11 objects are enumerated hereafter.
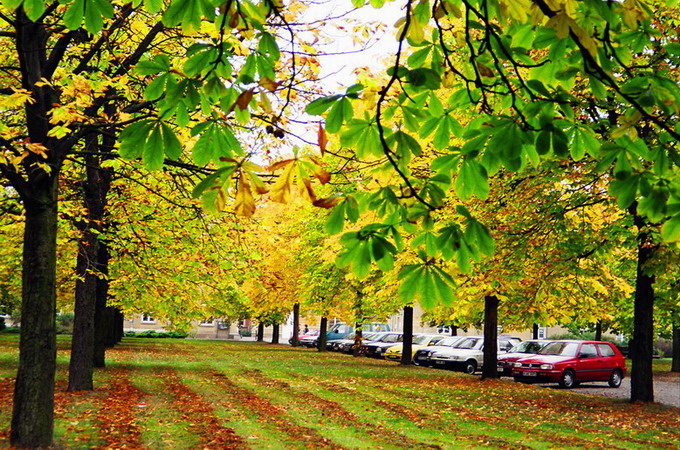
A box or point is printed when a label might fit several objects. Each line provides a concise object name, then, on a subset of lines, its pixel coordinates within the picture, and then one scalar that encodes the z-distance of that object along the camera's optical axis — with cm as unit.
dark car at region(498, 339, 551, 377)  2589
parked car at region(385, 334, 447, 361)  3356
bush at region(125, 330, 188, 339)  5419
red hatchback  2328
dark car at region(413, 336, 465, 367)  2999
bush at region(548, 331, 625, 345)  5116
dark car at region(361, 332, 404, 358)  3676
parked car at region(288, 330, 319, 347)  5012
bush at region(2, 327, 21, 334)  5092
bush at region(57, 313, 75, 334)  5397
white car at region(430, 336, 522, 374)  2756
